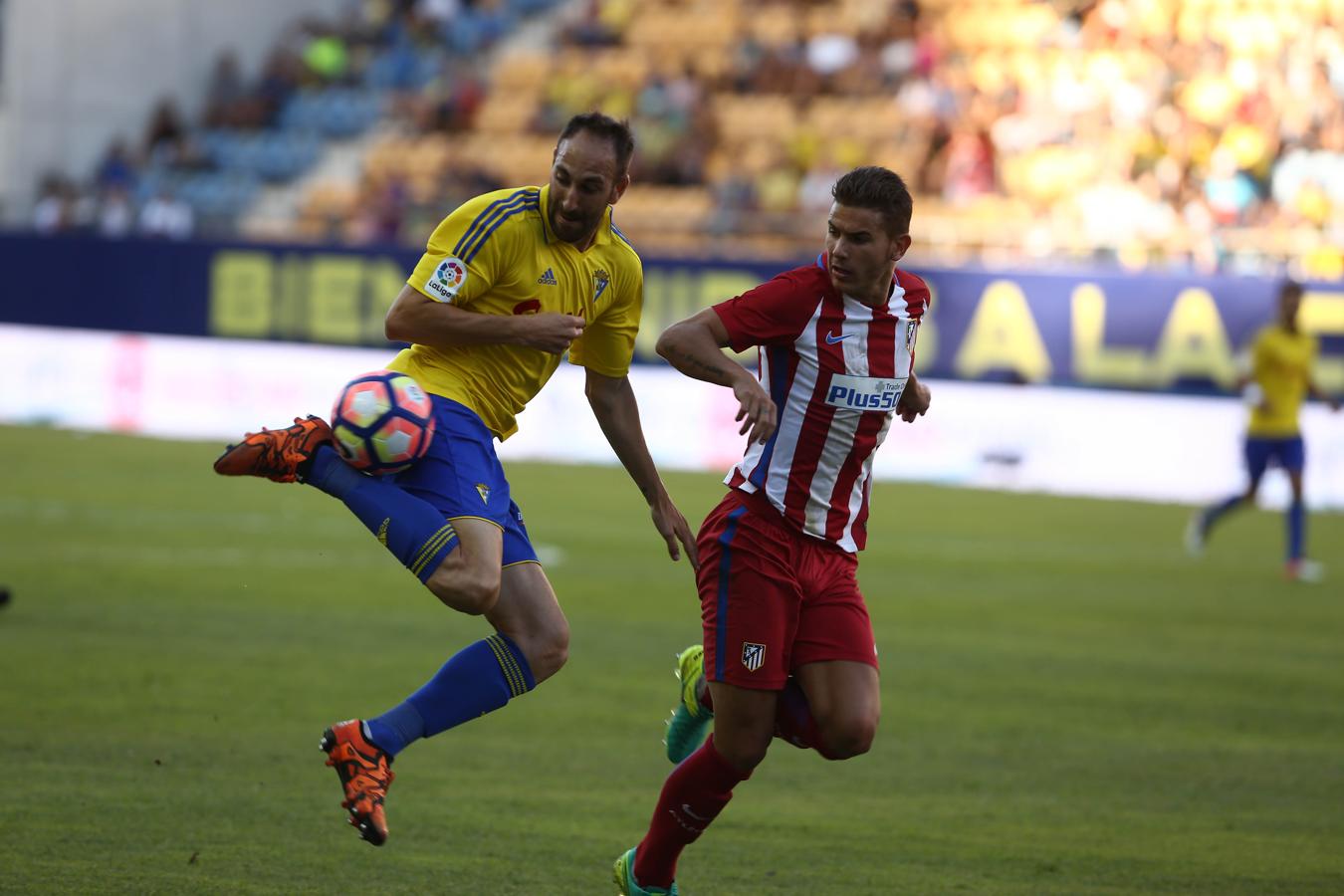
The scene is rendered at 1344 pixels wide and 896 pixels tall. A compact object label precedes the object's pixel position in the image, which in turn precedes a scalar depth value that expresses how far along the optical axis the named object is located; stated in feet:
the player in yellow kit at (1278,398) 102.68
